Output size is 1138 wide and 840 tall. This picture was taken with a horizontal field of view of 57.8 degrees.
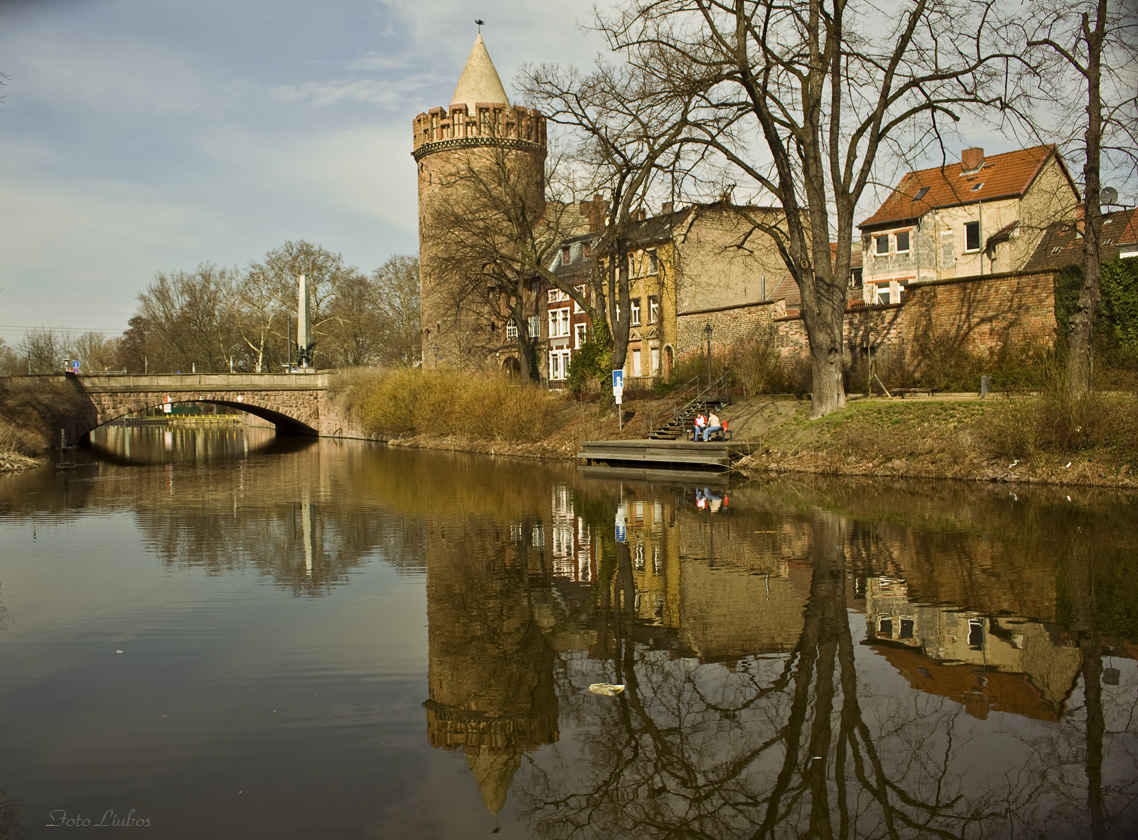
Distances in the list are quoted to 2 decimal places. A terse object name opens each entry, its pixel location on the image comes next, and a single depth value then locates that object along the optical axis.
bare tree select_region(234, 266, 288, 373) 86.69
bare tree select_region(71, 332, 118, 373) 114.80
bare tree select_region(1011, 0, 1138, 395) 21.72
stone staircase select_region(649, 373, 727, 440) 31.88
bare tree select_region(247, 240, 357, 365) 85.12
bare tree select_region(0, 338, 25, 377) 92.31
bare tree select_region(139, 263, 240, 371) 89.69
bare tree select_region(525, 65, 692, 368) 25.98
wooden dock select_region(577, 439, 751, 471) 26.41
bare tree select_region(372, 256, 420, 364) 87.31
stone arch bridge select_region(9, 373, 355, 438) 55.03
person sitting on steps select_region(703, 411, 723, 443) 28.44
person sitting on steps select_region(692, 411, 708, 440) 28.67
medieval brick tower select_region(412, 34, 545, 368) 57.16
